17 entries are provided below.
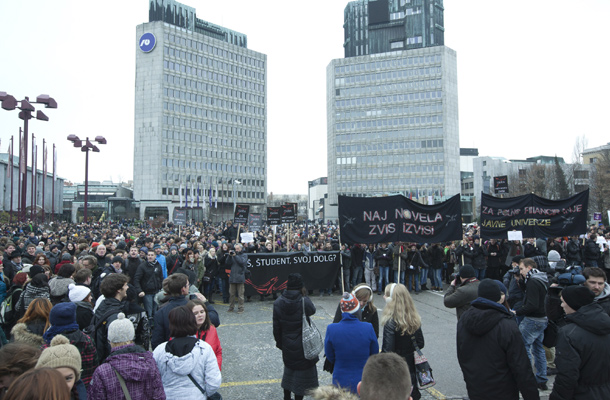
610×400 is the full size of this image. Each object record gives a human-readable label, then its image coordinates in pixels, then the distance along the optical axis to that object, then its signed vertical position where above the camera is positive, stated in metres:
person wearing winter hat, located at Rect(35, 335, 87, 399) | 3.06 -1.09
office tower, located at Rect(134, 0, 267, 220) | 96.19 +24.94
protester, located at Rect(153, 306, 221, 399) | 3.66 -1.33
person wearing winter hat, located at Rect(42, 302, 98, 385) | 4.07 -1.18
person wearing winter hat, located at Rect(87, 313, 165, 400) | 3.29 -1.31
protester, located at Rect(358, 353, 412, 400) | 2.51 -1.02
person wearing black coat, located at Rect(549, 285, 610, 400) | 3.68 -1.31
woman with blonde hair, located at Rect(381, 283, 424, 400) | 4.54 -1.26
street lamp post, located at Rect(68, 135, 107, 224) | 34.59 +6.04
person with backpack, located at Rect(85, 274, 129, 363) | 4.95 -1.19
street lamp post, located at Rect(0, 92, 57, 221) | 21.61 +5.99
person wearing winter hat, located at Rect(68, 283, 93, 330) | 5.22 -1.17
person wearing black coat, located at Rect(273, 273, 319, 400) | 4.96 -1.52
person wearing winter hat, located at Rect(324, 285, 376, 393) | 4.20 -1.35
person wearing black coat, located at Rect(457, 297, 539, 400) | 3.84 -1.37
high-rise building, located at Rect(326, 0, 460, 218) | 99.69 +22.15
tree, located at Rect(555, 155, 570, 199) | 53.28 +3.67
